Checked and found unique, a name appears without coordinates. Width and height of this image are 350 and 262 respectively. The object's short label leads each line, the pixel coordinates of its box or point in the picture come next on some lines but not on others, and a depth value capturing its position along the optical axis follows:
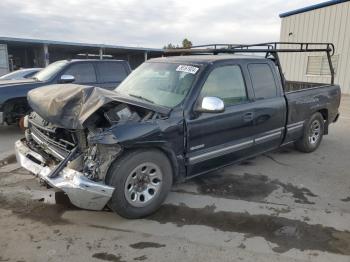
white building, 17.80
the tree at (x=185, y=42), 48.86
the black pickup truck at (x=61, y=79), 7.46
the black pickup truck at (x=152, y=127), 3.46
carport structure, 27.23
